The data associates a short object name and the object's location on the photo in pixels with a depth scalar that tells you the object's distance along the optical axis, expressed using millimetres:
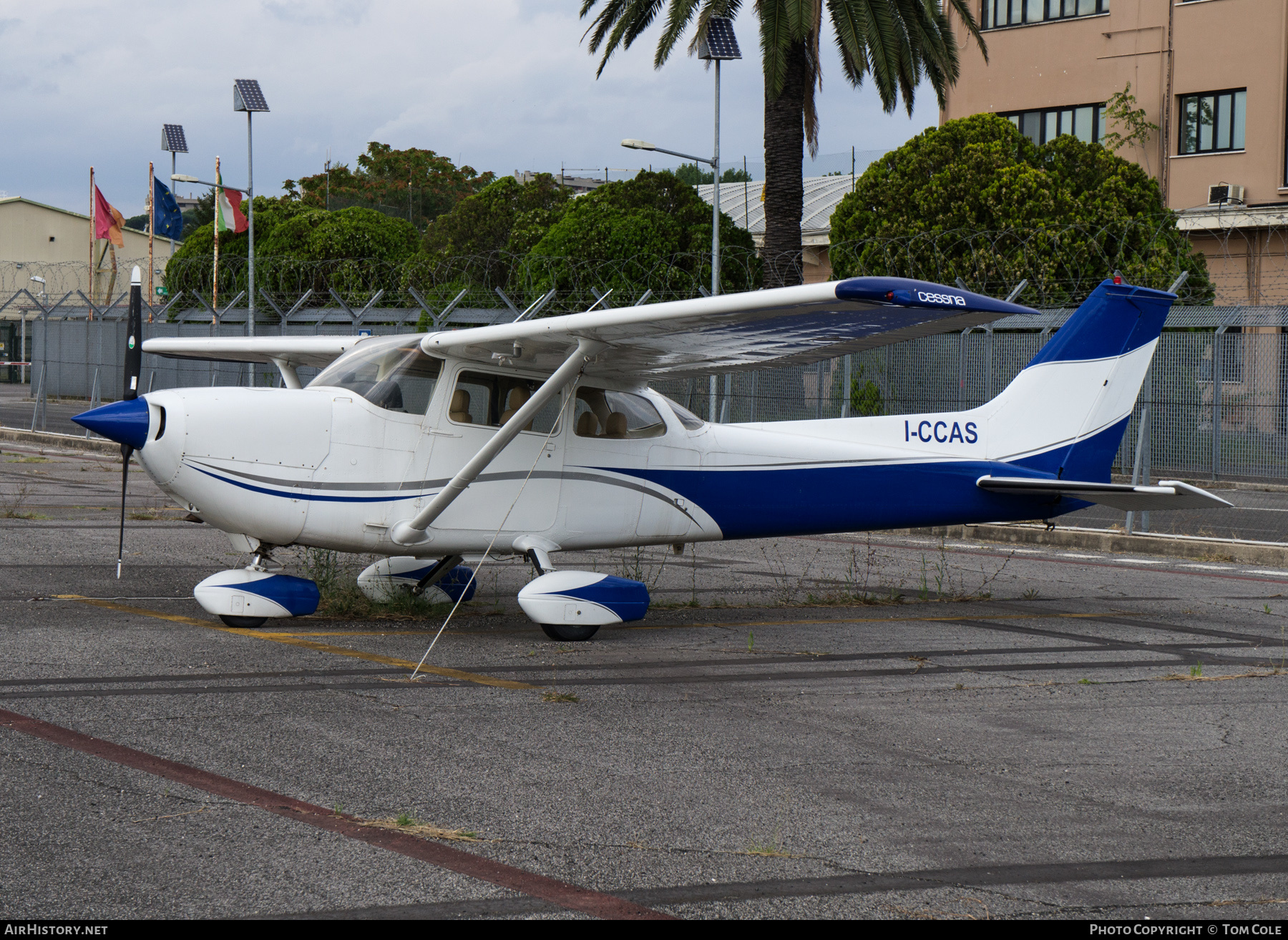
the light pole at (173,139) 46469
